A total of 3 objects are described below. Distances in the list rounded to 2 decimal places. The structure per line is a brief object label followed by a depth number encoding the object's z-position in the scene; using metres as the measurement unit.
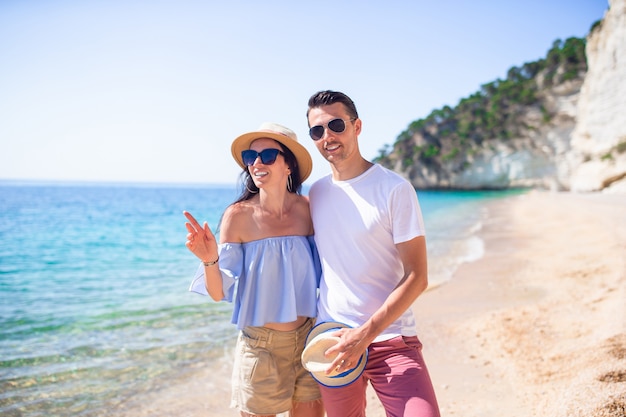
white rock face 26.14
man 1.99
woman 2.37
